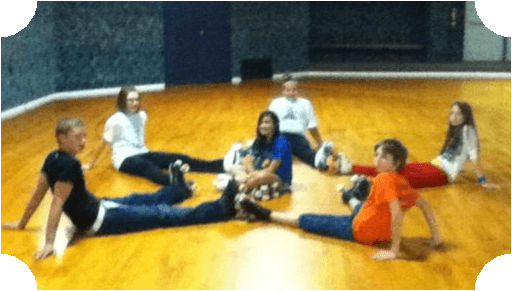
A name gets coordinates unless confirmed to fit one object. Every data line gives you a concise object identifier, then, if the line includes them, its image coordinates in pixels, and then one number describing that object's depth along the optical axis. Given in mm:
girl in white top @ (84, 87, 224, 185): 5348
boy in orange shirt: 3354
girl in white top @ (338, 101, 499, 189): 4859
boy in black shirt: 3443
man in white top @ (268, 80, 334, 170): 5832
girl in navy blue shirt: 4766
